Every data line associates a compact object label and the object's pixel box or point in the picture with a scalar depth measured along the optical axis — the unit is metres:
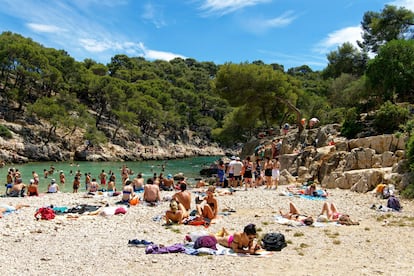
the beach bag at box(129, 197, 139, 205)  14.70
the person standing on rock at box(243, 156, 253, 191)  19.41
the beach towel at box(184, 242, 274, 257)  8.09
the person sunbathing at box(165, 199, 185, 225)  11.15
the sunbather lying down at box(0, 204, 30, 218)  13.19
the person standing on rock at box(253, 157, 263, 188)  20.83
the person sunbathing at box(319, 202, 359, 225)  11.10
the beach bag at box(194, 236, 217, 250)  8.39
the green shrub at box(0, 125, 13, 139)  46.16
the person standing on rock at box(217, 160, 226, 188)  20.48
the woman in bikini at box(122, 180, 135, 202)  14.99
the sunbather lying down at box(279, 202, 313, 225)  11.02
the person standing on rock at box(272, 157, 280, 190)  18.88
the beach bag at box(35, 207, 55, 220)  12.08
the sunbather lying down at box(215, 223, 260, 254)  8.17
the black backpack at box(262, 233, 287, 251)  8.48
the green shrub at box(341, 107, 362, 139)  25.20
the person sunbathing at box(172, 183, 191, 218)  12.32
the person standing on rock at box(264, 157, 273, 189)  19.09
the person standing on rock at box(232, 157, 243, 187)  19.22
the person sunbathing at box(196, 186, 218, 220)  11.52
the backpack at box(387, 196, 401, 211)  12.85
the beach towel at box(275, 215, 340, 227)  10.91
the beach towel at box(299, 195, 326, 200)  15.63
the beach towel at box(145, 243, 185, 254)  8.19
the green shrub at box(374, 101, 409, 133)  23.25
